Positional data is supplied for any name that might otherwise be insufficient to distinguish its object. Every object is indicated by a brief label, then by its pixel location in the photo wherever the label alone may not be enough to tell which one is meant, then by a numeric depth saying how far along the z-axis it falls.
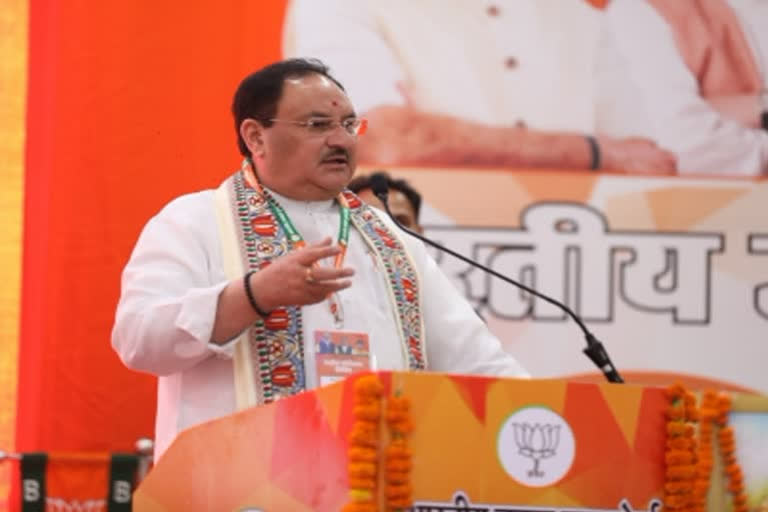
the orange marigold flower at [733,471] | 4.99
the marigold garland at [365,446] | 4.25
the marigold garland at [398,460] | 4.28
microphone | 5.81
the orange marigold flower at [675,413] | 4.80
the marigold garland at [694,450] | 4.77
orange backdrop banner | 7.68
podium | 4.38
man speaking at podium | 5.43
